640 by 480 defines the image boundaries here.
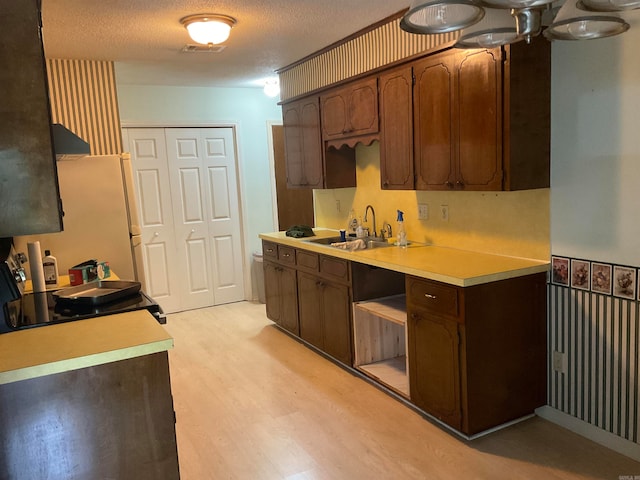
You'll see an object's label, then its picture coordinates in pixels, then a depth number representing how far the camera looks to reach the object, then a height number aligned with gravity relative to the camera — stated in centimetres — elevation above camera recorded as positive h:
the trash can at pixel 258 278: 586 -105
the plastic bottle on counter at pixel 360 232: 412 -41
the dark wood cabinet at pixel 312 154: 426 +25
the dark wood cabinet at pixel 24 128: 186 +27
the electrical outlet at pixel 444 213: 344 -25
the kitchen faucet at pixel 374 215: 419 -28
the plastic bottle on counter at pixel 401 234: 363 -39
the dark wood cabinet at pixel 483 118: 260 +31
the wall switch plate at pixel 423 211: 362 -24
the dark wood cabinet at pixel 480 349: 261 -93
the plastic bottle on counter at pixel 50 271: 324 -46
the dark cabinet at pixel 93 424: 176 -82
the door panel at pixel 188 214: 539 -25
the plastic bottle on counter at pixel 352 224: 434 -36
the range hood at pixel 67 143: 279 +31
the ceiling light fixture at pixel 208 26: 309 +101
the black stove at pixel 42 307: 210 -54
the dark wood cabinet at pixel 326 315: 362 -100
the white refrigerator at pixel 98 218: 352 -16
